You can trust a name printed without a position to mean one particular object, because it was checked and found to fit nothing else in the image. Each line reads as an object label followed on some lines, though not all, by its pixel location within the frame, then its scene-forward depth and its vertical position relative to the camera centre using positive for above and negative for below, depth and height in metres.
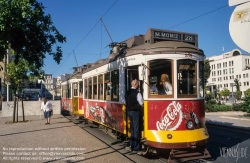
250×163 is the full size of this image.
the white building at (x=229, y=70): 86.44 +7.29
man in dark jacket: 6.95 -0.66
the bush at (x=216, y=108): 25.08 -1.87
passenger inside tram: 6.70 +0.11
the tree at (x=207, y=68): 34.47 +2.96
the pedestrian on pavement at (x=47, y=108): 14.70 -1.00
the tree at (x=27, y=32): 6.67 +1.72
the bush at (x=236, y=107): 25.98 -1.87
